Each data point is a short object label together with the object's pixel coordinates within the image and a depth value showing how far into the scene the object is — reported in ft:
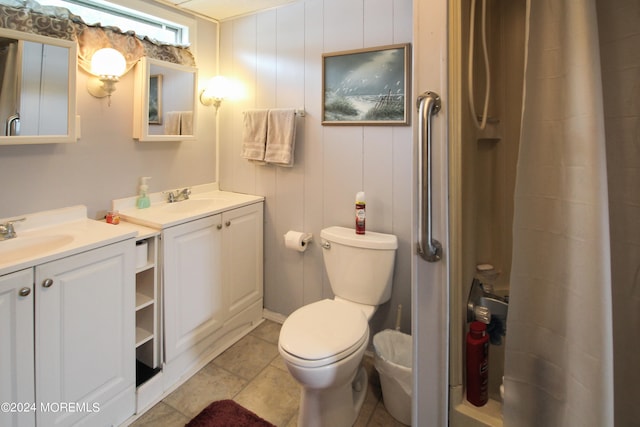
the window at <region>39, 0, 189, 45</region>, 6.26
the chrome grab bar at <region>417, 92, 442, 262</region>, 3.35
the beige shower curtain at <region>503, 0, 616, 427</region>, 2.59
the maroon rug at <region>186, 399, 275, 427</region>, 5.47
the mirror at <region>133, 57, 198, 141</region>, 6.79
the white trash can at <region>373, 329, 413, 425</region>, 5.50
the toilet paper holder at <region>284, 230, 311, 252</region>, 7.57
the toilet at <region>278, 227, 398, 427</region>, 4.78
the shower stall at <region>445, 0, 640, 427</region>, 2.61
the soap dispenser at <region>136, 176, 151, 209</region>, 7.07
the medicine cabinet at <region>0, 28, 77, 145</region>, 5.02
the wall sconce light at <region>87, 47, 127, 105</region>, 6.09
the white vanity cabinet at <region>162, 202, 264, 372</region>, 6.23
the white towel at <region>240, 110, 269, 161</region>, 7.74
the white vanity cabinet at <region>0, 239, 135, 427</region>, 4.17
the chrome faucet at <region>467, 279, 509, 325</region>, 3.93
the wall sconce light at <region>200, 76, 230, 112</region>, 8.16
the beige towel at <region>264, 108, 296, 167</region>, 7.40
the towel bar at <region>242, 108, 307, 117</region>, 7.42
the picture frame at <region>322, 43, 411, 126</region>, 6.33
